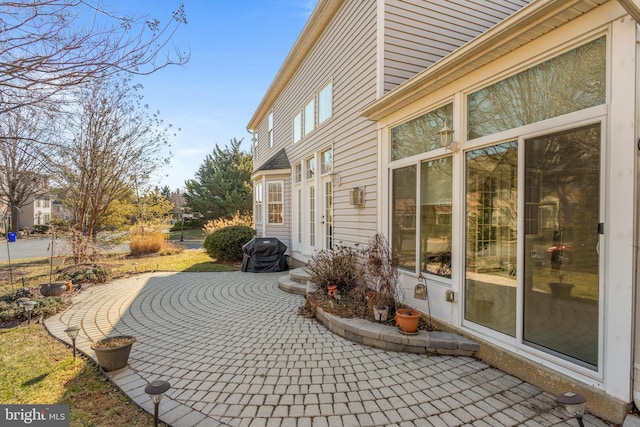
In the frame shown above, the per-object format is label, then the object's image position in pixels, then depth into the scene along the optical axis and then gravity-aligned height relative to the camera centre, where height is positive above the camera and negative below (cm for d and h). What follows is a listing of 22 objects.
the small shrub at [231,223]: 1442 -69
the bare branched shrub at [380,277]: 447 -101
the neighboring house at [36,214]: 3189 -56
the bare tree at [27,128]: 406 +131
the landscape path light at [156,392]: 228 -134
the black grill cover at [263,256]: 931 -141
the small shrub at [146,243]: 1358 -151
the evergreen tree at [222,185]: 2664 +210
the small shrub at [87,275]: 781 -167
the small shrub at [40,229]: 2735 -175
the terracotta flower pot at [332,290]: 540 -142
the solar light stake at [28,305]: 491 -152
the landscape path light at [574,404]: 203 -128
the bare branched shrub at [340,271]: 574 -116
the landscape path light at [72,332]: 358 -141
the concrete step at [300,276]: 702 -154
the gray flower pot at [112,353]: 331 -154
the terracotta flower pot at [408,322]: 383 -140
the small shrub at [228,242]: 1136 -123
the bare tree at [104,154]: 1047 +203
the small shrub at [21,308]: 509 -165
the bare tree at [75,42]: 296 +168
